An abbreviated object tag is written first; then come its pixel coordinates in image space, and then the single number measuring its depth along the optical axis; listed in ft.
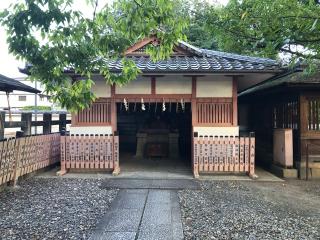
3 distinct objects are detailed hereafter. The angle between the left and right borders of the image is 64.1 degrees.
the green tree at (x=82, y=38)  7.78
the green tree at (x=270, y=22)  11.57
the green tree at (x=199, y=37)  56.94
